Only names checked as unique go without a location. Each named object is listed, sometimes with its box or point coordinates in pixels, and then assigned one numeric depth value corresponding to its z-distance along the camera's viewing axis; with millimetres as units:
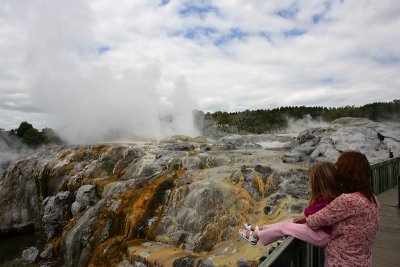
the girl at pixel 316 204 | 2676
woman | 2584
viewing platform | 2560
